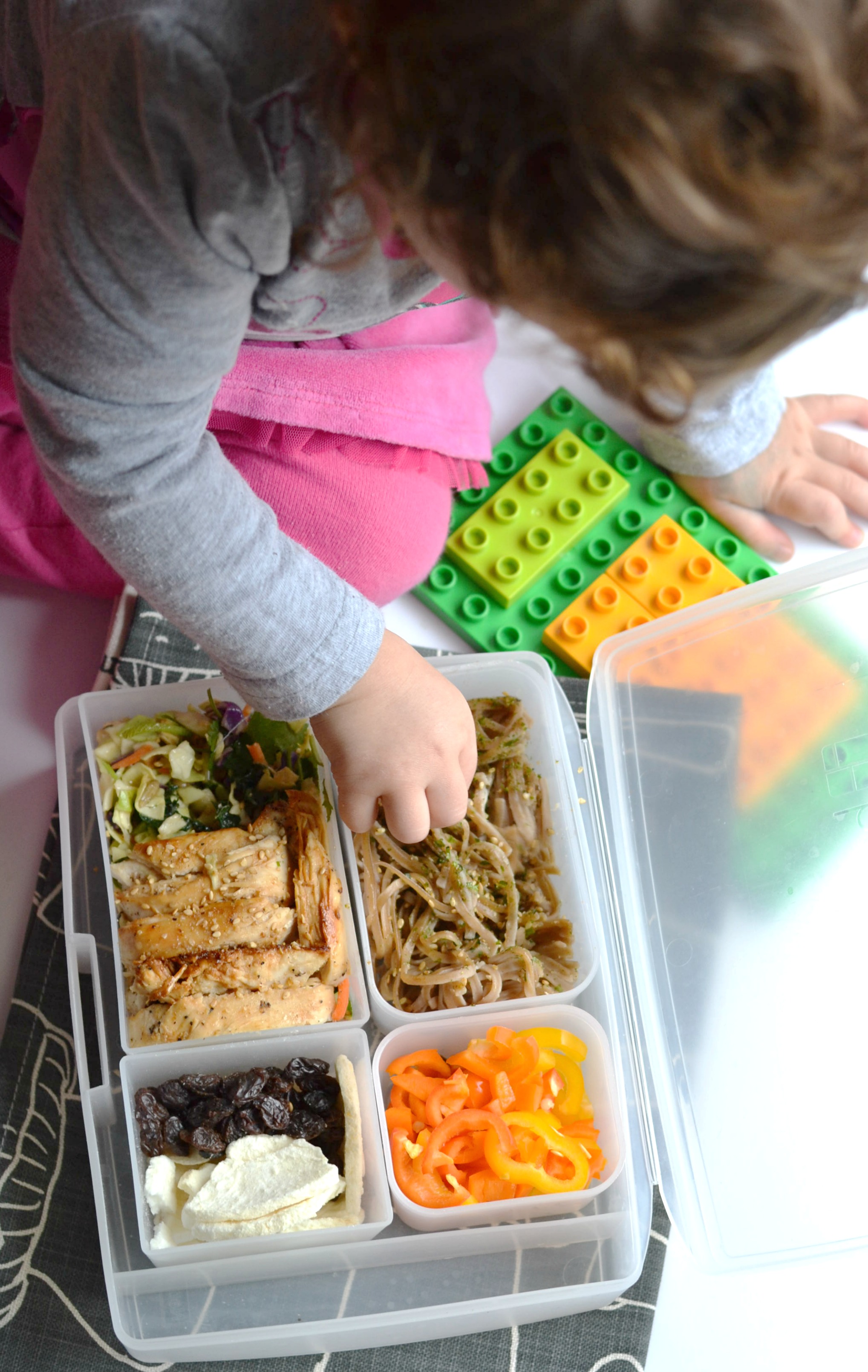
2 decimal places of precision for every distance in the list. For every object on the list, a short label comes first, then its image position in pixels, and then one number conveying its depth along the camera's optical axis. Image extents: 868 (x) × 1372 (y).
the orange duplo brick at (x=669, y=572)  0.59
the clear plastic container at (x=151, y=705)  0.53
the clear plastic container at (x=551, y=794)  0.52
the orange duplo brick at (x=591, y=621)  0.58
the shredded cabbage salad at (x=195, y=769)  0.52
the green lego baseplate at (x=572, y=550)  0.59
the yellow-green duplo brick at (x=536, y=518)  0.59
